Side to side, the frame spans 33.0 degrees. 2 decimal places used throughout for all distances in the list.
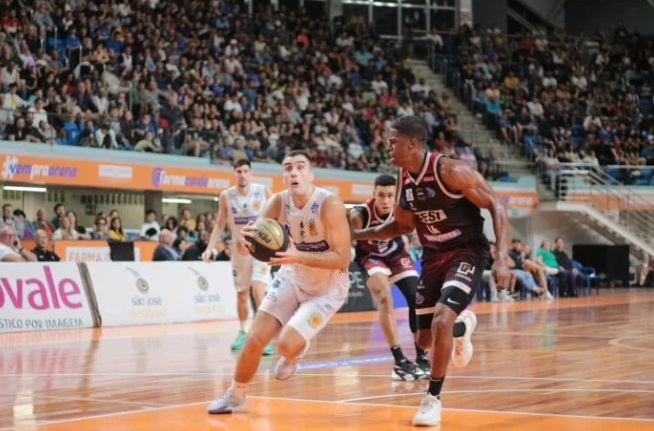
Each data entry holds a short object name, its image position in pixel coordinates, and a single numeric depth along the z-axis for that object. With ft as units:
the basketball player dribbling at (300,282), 25.85
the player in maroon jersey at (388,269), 33.58
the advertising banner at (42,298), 53.16
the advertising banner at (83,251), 65.82
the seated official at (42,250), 58.13
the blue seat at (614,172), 111.75
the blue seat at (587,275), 98.37
